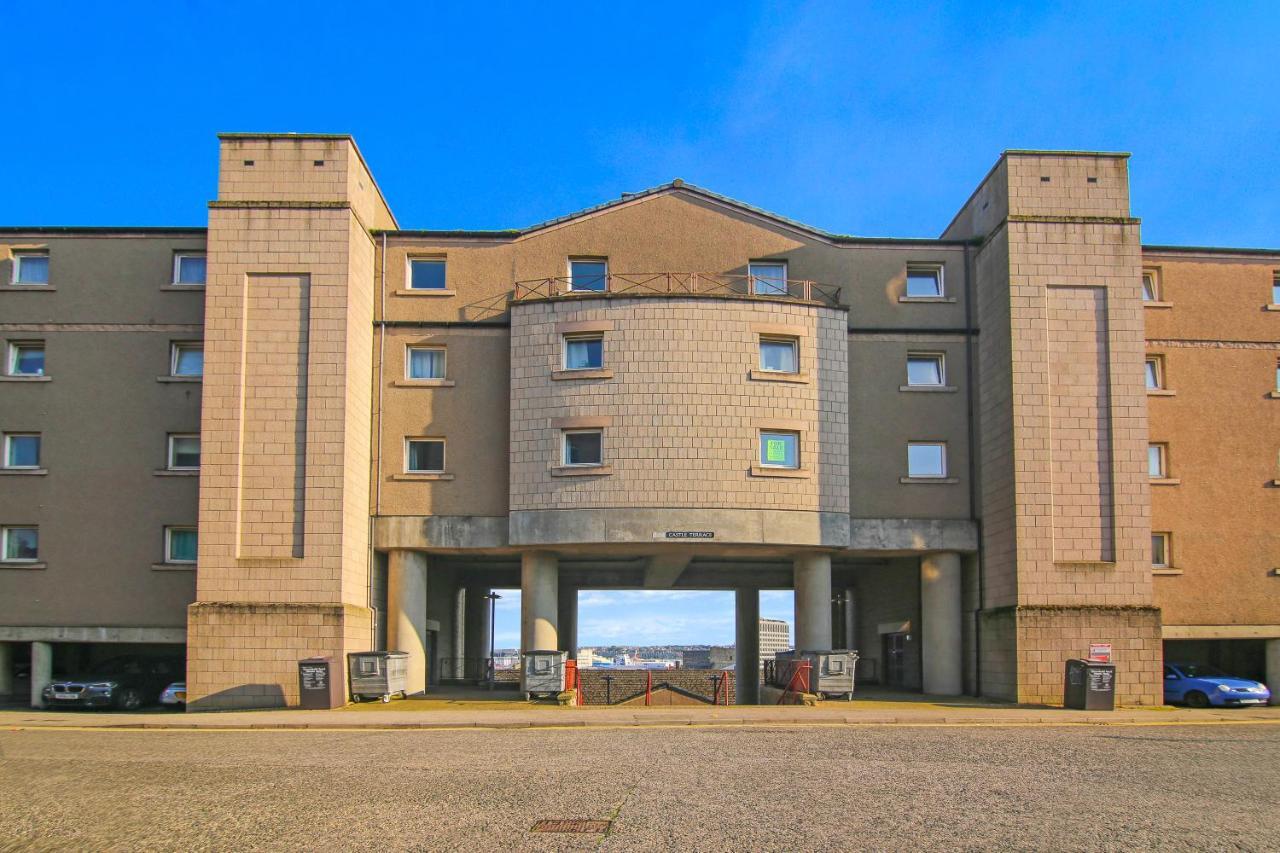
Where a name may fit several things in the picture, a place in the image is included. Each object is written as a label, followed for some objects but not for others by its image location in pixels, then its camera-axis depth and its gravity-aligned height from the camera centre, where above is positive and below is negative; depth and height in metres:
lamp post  47.72 -2.78
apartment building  31.59 +3.14
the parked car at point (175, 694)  31.41 -3.87
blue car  32.59 -3.81
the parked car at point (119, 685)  31.62 -3.75
